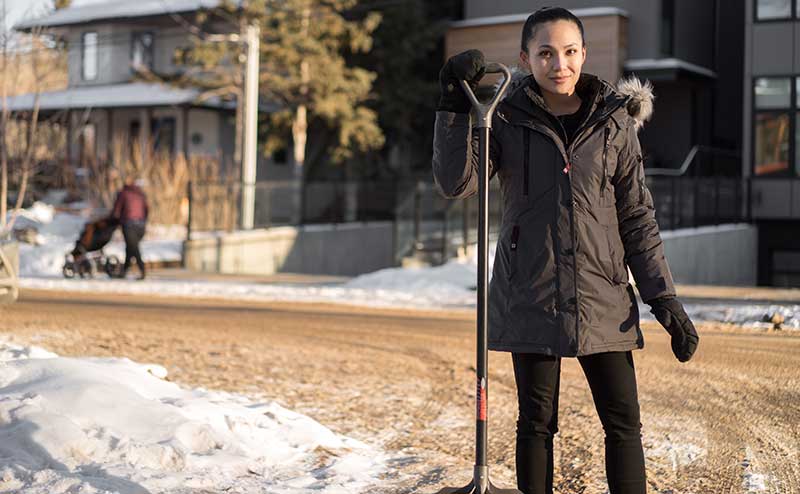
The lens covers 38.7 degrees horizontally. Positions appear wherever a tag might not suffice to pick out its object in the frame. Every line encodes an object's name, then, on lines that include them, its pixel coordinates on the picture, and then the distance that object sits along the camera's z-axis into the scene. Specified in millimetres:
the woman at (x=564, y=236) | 3934
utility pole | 26344
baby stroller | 19984
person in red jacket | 19734
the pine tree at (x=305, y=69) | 31141
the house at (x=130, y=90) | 38938
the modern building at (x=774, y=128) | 26438
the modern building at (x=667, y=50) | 27453
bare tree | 24625
